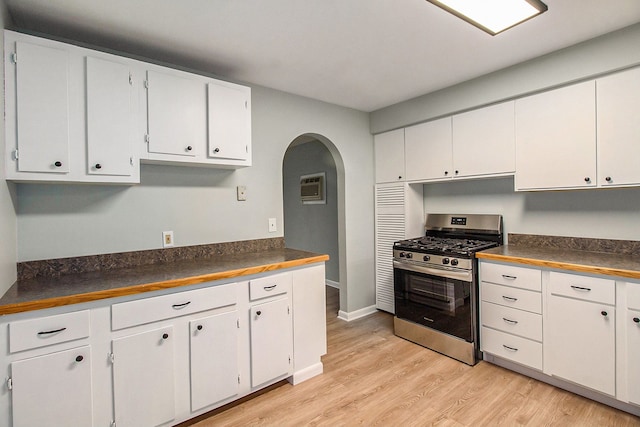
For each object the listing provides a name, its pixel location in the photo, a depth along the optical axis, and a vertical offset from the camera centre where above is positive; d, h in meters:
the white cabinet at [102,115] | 1.62 +0.60
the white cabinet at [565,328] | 1.85 -0.81
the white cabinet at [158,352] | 1.40 -0.76
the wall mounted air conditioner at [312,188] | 4.87 +0.38
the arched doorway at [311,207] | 4.79 +0.08
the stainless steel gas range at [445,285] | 2.52 -0.65
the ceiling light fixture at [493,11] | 1.61 +1.07
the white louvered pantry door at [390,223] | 3.39 -0.14
